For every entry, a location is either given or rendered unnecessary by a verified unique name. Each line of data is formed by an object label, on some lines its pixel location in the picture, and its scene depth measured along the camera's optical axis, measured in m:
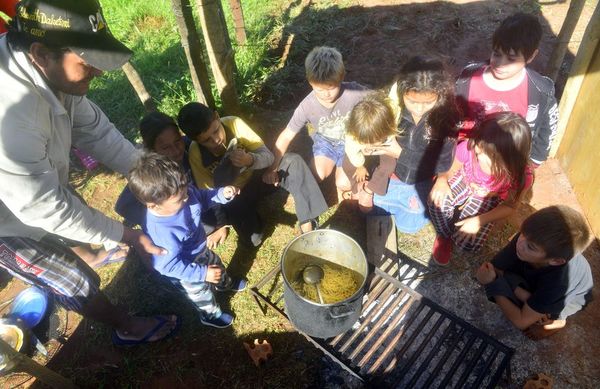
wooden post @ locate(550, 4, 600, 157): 3.22
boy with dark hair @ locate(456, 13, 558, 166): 2.61
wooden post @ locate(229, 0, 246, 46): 5.13
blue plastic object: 3.12
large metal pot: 2.14
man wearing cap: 1.86
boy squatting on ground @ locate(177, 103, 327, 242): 2.82
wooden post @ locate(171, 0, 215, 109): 2.98
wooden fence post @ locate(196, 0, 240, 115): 3.13
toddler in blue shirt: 2.21
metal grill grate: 2.35
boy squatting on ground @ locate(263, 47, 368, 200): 2.97
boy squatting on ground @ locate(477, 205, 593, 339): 2.06
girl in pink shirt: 2.45
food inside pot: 2.39
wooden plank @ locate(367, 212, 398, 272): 3.23
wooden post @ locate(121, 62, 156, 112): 3.82
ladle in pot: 2.31
